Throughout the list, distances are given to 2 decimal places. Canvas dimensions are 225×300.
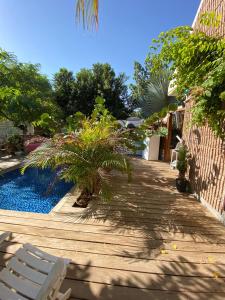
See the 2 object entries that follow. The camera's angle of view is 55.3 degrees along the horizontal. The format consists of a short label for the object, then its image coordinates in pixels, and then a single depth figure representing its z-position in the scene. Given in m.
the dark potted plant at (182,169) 5.72
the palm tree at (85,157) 4.31
